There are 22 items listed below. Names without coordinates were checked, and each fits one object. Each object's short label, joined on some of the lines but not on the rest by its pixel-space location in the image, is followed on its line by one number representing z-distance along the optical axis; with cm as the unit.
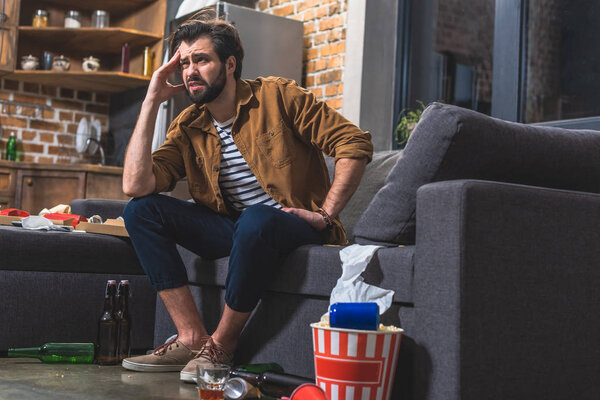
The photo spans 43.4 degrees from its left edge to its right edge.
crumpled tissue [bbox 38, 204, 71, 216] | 318
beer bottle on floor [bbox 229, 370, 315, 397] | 185
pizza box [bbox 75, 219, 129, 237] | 271
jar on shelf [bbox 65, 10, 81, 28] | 517
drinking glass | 171
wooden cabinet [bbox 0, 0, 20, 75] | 490
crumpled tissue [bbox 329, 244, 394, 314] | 181
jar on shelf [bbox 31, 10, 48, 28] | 515
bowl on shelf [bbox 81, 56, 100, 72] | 520
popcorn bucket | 165
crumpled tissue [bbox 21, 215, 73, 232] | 273
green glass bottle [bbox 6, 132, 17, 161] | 512
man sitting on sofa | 224
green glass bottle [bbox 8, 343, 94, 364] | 237
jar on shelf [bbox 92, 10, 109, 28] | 527
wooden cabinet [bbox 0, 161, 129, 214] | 475
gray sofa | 161
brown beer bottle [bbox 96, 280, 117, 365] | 238
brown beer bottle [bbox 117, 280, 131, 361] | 242
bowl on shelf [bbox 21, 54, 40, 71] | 509
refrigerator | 450
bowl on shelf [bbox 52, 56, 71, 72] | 512
